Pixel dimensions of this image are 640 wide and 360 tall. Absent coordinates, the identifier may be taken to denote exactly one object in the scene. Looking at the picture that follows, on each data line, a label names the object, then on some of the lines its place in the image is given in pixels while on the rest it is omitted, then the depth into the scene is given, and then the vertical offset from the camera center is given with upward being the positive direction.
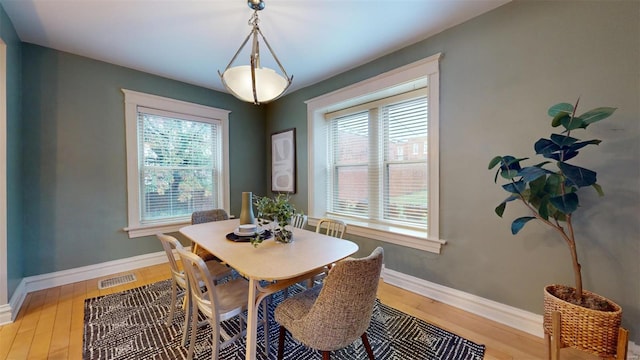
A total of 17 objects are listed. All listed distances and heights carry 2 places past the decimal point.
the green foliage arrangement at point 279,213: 1.87 -0.28
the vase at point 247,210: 2.22 -0.31
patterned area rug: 1.68 -1.21
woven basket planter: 1.31 -0.84
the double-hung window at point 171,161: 3.15 +0.24
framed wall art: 3.94 +0.27
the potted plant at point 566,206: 1.32 -0.18
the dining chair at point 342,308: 1.16 -0.65
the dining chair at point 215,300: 1.36 -0.77
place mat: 1.93 -0.48
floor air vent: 2.72 -1.18
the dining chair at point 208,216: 2.77 -0.45
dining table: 1.36 -0.51
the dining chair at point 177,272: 1.68 -0.79
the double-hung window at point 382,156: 2.45 +0.25
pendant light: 1.76 +0.71
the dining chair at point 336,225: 2.32 -0.47
